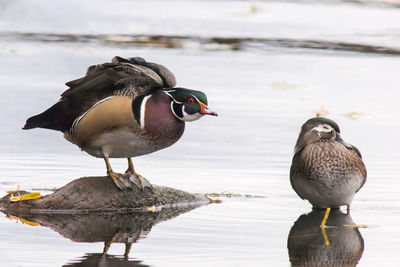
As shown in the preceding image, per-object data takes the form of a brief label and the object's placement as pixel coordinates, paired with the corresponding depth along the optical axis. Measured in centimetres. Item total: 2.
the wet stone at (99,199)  1312
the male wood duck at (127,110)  1305
